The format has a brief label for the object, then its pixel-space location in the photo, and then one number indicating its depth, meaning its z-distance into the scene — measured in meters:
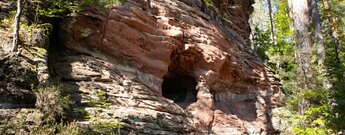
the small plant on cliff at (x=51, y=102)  6.05
